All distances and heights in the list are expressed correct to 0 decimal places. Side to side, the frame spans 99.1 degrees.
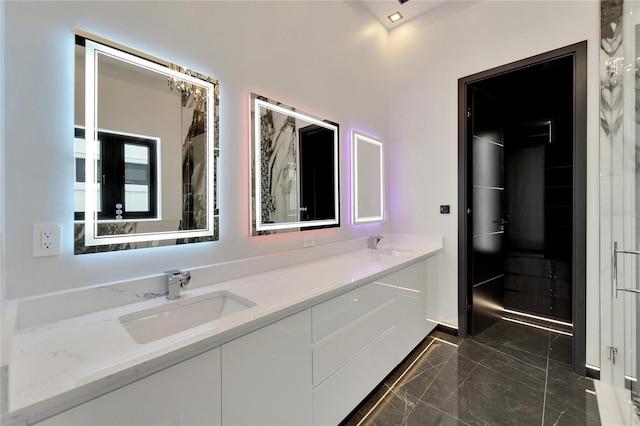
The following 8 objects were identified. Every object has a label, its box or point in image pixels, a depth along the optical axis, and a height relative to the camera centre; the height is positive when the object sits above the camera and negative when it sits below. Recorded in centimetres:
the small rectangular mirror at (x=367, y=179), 264 +34
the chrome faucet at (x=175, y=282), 127 -33
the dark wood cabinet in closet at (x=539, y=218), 314 -7
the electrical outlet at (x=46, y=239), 103 -10
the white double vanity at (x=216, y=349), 73 -47
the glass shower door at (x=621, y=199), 164 +9
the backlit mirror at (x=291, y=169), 179 +33
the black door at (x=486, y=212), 271 +1
